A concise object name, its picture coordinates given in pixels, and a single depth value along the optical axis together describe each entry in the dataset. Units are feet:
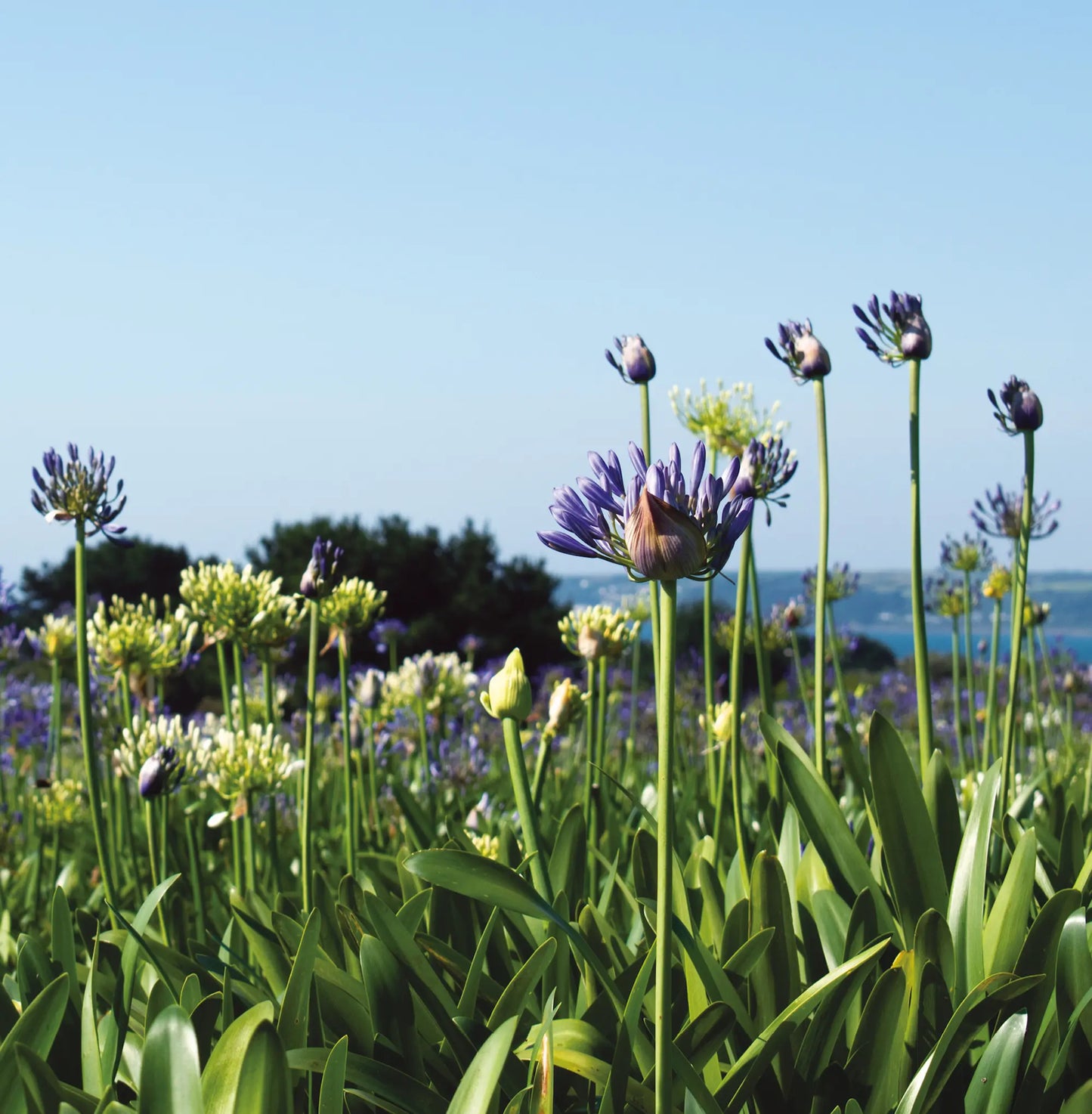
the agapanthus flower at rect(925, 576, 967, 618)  19.36
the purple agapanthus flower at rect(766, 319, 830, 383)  8.87
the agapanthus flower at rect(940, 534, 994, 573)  17.49
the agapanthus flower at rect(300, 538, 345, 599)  9.08
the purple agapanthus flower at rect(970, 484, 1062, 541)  11.81
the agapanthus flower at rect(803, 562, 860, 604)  19.15
